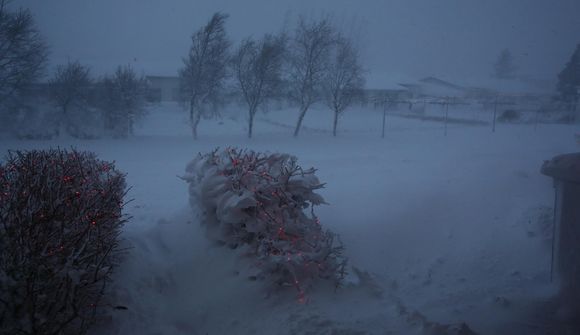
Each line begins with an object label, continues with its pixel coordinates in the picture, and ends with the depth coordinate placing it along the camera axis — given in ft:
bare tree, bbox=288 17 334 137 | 81.05
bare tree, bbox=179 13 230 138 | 72.94
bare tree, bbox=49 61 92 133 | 67.51
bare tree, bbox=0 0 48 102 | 56.65
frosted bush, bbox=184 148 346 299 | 14.87
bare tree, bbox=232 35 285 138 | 76.43
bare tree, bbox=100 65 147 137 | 71.20
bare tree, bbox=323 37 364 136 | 81.71
